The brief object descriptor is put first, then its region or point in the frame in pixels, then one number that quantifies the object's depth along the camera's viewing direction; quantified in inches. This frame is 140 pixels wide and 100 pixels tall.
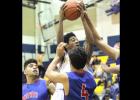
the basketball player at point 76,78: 118.2
